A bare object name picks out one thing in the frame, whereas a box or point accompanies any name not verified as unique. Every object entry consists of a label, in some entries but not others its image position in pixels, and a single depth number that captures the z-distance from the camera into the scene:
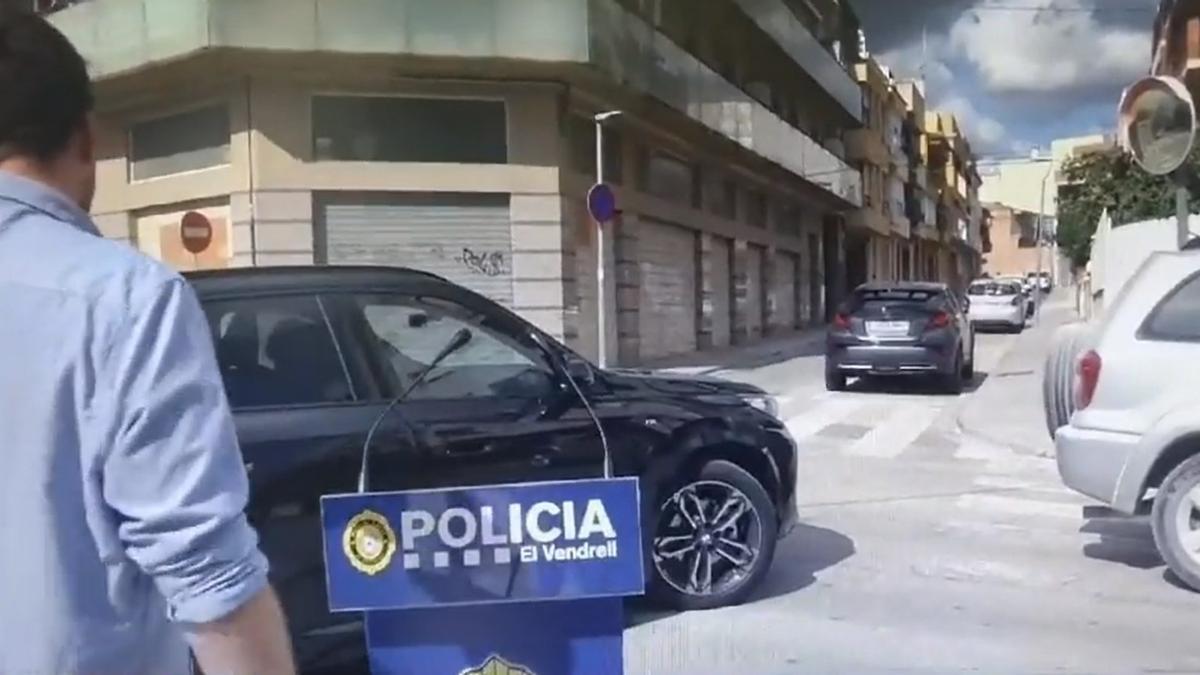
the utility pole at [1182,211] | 9.10
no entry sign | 17.27
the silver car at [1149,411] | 6.07
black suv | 4.42
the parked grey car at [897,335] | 16.92
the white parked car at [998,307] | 34.72
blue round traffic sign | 18.20
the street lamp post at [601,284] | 20.02
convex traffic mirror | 8.47
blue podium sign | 3.32
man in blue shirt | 1.52
